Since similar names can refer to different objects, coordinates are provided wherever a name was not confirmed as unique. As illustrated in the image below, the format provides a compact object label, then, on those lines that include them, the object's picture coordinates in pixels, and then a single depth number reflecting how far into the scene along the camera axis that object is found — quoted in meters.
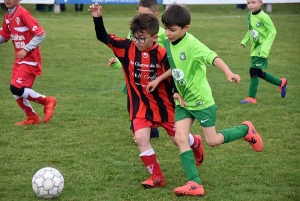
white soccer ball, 10.18
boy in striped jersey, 11.08
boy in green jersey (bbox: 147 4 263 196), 10.60
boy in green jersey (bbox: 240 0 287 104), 19.27
